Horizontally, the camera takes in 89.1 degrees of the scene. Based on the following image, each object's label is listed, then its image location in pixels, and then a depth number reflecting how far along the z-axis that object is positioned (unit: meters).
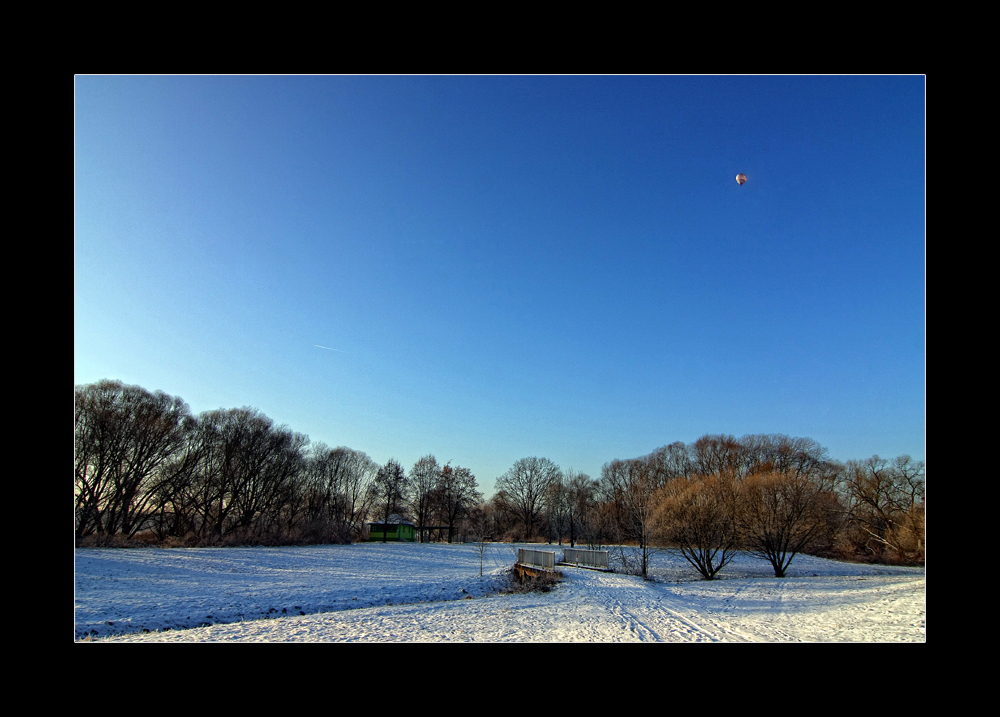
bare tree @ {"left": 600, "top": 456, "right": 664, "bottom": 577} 26.11
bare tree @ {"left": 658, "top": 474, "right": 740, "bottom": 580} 24.41
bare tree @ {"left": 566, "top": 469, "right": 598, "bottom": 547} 53.55
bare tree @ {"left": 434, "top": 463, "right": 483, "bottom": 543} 58.22
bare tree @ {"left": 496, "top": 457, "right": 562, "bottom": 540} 60.16
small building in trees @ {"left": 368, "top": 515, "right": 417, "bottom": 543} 48.97
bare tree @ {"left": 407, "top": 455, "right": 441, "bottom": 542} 59.72
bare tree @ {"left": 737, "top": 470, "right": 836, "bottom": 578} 21.83
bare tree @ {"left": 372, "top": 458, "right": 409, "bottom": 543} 59.78
